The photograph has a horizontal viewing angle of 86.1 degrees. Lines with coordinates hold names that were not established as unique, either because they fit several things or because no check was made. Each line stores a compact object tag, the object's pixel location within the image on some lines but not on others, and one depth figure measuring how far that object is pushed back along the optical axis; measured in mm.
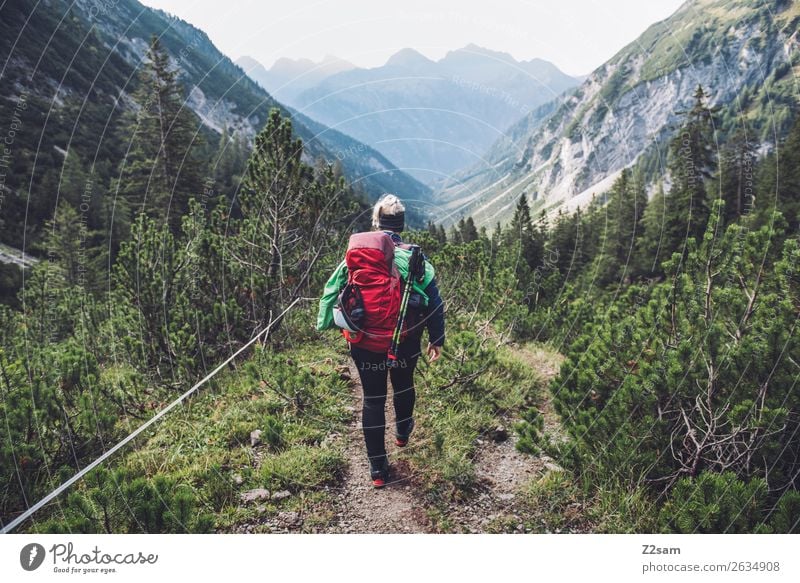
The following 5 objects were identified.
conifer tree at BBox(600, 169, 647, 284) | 29234
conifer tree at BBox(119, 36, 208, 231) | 22438
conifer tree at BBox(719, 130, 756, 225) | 26306
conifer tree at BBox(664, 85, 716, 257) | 20906
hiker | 3363
